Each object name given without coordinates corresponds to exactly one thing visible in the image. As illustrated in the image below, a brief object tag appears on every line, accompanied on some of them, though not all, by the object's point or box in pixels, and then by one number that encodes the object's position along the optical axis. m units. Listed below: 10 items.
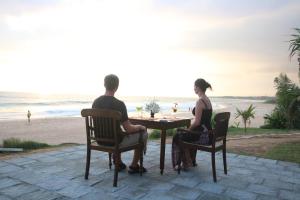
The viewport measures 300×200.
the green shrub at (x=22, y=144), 6.42
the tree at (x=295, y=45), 7.30
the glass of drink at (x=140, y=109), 5.03
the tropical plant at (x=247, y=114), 11.46
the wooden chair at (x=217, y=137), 3.86
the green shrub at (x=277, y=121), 13.58
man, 3.65
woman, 4.11
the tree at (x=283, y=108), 7.51
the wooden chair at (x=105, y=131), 3.50
